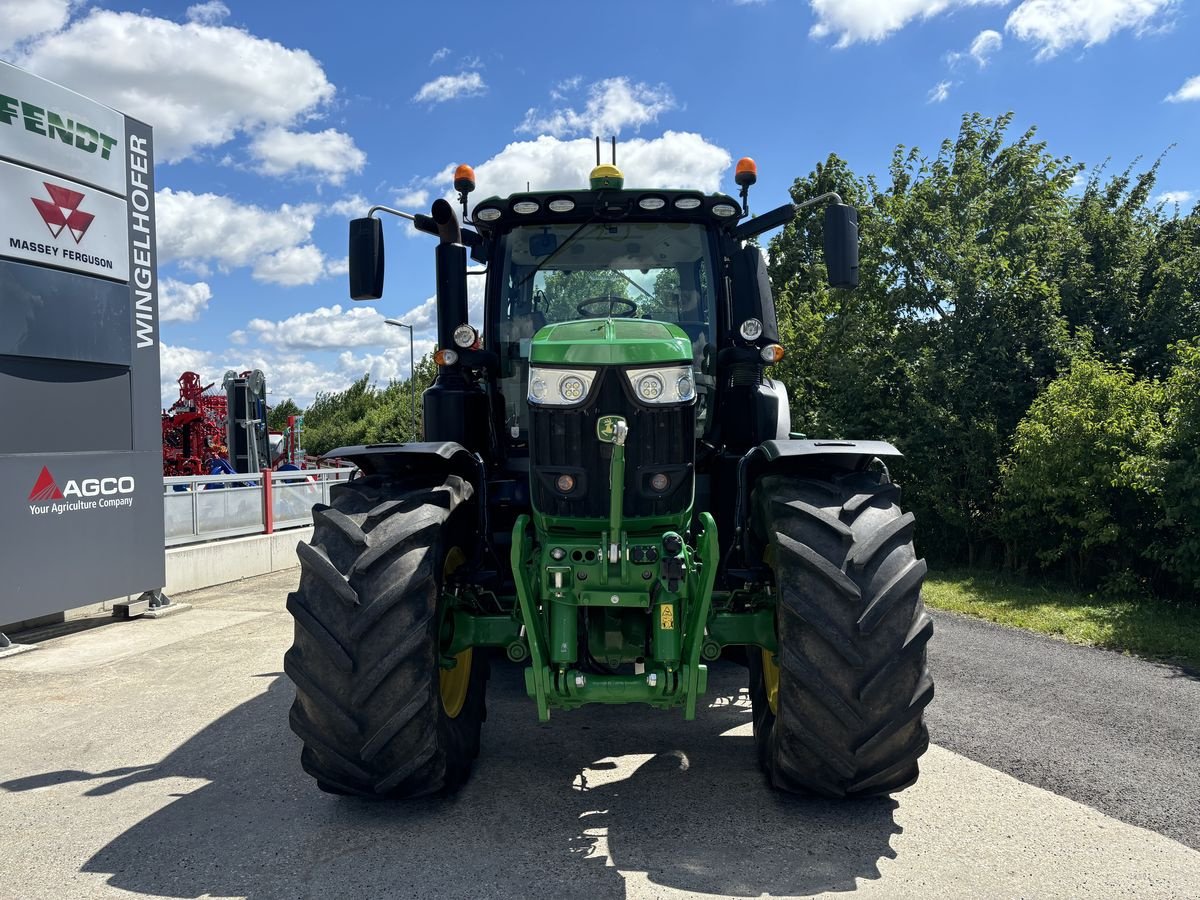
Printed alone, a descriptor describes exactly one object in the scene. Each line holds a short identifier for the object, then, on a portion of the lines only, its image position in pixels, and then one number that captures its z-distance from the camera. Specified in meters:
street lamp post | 33.33
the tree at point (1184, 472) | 8.11
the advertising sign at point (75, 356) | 7.18
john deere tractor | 3.28
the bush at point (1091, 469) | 9.31
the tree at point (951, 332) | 12.26
